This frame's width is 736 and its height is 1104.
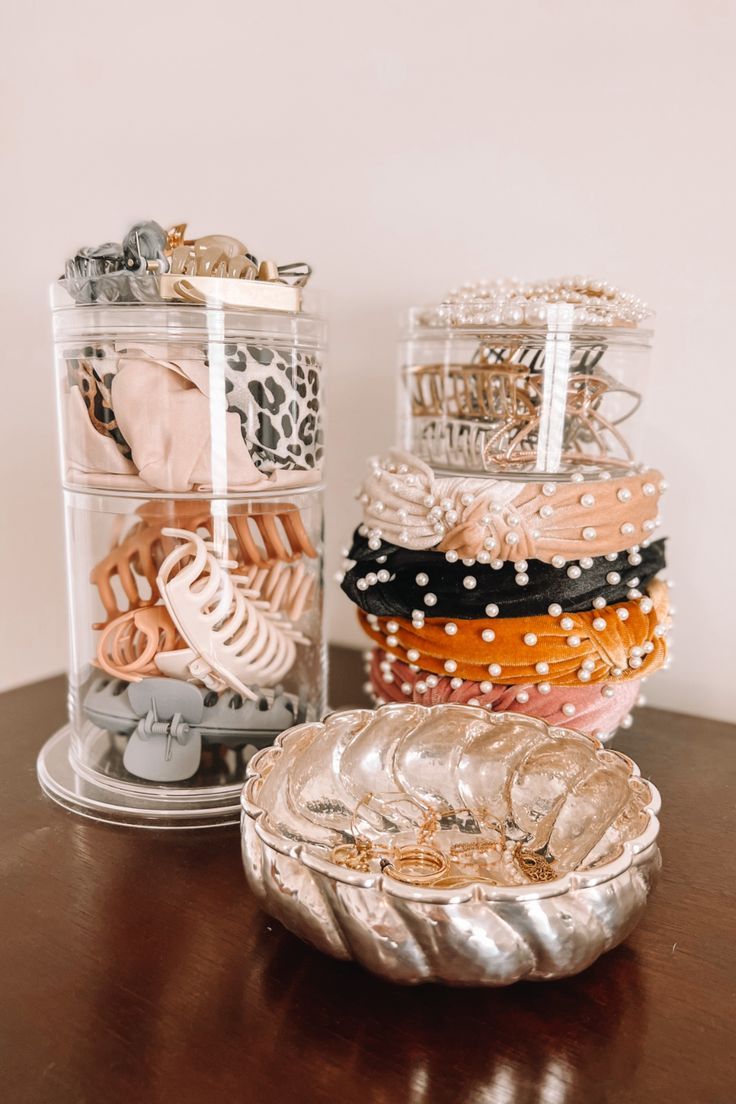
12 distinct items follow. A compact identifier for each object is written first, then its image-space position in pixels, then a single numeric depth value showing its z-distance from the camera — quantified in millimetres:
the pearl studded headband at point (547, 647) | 556
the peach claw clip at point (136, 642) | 572
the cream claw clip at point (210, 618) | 559
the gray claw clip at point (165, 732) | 568
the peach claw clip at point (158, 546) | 576
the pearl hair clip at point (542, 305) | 577
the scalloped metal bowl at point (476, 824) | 356
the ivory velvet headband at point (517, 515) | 538
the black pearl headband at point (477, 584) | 551
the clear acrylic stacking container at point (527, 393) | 593
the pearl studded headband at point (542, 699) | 573
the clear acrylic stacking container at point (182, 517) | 539
